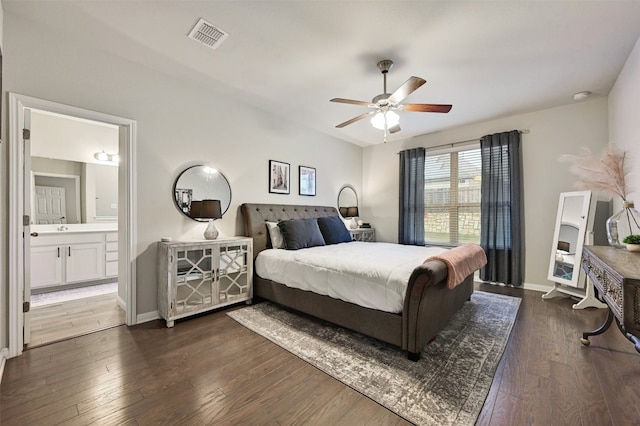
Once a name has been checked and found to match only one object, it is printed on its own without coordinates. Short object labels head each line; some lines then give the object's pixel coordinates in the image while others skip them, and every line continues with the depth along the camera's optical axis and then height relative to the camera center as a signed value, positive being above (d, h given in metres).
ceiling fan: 2.33 +1.10
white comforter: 2.14 -0.55
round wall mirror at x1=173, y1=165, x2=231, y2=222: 3.03 +0.24
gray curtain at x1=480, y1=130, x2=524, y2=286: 4.02 +0.07
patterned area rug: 1.58 -1.14
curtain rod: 4.47 +1.23
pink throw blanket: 2.17 -0.45
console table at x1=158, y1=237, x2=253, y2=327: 2.70 -0.71
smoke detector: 3.30 +1.52
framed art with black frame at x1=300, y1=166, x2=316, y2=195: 4.59 +0.57
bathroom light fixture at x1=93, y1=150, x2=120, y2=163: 4.52 +0.96
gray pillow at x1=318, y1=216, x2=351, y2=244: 4.02 -0.28
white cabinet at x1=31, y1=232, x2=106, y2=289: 3.61 -0.69
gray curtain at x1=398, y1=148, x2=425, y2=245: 4.99 +0.31
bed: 1.98 -0.89
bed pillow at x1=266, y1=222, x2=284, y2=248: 3.61 -0.34
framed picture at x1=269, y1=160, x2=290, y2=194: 4.09 +0.56
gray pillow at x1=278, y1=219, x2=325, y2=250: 3.47 -0.29
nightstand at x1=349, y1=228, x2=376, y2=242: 5.12 -0.44
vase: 2.10 -0.10
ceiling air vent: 2.20 +1.55
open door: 2.22 -0.08
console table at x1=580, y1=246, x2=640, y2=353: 1.16 -0.36
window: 4.55 +0.31
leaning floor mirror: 3.34 -0.44
